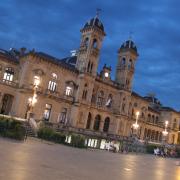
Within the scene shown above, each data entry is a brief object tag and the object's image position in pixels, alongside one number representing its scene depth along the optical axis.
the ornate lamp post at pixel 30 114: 31.00
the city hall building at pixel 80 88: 41.52
